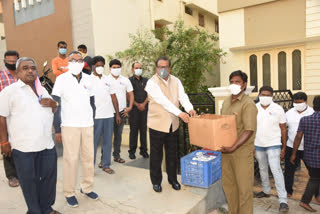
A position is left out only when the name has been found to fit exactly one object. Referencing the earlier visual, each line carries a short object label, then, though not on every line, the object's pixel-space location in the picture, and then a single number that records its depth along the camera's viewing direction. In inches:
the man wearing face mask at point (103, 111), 157.5
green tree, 392.8
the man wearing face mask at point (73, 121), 115.4
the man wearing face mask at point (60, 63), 189.1
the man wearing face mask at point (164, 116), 126.8
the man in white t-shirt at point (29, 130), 93.4
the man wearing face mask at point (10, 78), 138.2
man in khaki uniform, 107.9
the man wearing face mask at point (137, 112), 196.4
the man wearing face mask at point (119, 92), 177.0
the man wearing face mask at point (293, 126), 154.3
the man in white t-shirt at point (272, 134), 143.1
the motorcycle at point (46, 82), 245.3
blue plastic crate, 131.2
